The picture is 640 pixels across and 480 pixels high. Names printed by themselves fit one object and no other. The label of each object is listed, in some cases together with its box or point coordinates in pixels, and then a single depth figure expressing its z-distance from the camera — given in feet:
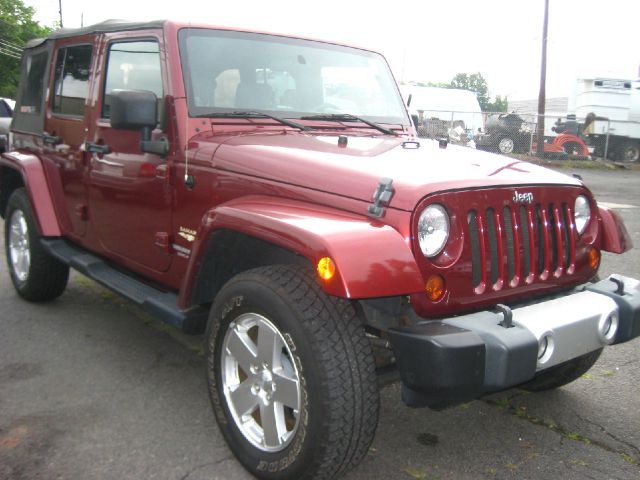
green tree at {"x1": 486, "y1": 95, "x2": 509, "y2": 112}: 300.20
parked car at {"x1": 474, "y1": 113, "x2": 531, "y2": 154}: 70.49
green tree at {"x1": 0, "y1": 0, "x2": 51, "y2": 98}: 141.49
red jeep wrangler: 7.90
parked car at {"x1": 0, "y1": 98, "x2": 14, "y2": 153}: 41.57
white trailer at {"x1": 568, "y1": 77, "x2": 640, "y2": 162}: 80.28
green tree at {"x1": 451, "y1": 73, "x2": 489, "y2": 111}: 335.47
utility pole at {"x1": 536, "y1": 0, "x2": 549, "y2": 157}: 82.07
